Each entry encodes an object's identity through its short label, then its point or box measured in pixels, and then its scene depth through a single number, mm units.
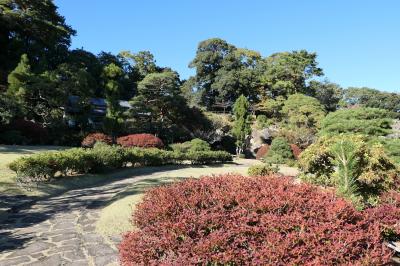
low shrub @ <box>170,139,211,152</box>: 26753
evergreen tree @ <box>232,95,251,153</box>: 34344
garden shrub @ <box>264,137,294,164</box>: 26645
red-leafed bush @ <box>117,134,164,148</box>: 24125
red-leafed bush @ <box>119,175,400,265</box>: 3412
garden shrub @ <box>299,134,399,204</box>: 8039
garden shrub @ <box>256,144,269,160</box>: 31922
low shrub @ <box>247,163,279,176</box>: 13855
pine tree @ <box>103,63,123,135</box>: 27562
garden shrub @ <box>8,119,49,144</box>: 23359
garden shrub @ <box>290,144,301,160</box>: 27844
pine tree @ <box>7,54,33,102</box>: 25547
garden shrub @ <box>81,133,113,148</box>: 22595
